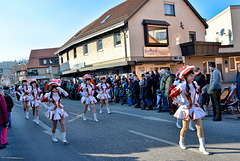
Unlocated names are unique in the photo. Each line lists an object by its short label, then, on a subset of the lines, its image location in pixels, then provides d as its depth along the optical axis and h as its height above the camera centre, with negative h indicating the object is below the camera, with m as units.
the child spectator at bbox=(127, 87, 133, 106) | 14.54 -1.13
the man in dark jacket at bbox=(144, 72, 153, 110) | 12.50 -0.89
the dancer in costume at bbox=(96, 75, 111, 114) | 11.64 -0.57
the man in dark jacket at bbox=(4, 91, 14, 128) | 9.30 -0.74
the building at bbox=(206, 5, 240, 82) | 27.12 +3.77
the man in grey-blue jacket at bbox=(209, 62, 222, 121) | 8.11 -0.46
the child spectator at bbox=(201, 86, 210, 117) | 9.48 -1.07
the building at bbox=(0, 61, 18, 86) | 90.03 +4.85
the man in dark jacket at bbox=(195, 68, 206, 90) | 8.87 -0.17
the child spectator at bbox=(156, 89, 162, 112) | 11.39 -1.20
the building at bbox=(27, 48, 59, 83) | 66.32 +5.21
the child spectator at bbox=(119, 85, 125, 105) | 15.52 -1.08
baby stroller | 9.53 -1.09
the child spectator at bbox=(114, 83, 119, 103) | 16.40 -0.83
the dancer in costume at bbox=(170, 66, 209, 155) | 5.24 -0.56
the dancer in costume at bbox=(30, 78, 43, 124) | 10.71 -0.68
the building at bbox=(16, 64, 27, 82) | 73.12 +3.59
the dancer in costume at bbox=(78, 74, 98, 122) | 10.05 -0.47
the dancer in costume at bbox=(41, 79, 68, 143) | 6.79 -0.75
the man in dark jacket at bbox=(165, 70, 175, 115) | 9.73 -0.20
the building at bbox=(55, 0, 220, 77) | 20.14 +4.03
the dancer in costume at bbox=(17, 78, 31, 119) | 11.53 -0.66
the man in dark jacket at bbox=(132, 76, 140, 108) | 13.62 -0.80
